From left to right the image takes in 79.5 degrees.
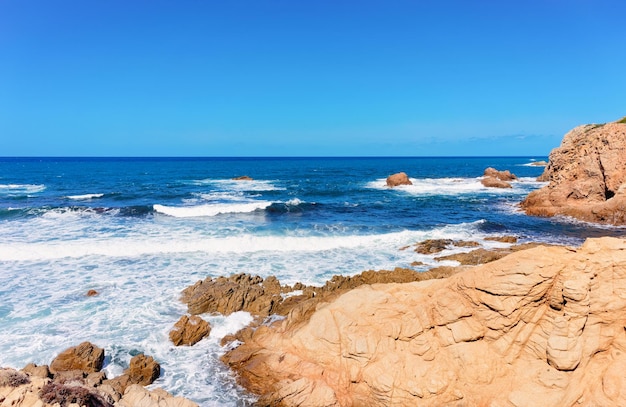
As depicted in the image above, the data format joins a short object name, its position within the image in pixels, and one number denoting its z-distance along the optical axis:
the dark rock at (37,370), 8.66
